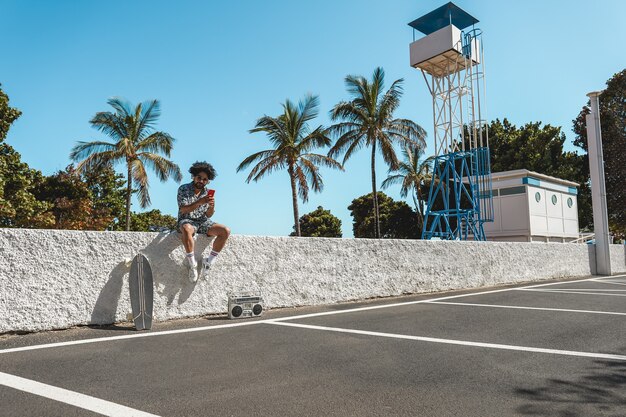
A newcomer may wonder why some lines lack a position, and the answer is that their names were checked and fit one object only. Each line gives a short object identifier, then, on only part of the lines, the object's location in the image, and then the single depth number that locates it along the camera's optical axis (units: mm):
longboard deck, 5273
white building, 23859
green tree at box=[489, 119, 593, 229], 34625
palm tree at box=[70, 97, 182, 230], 28062
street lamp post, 17047
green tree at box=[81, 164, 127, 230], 33834
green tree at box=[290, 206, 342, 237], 53469
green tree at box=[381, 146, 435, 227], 38812
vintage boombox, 6109
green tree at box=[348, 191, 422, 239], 41062
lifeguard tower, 20516
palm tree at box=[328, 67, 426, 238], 28516
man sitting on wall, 5953
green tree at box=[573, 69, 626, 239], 30281
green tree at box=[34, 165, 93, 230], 29516
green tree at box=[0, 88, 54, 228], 21312
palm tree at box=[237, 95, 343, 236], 27641
